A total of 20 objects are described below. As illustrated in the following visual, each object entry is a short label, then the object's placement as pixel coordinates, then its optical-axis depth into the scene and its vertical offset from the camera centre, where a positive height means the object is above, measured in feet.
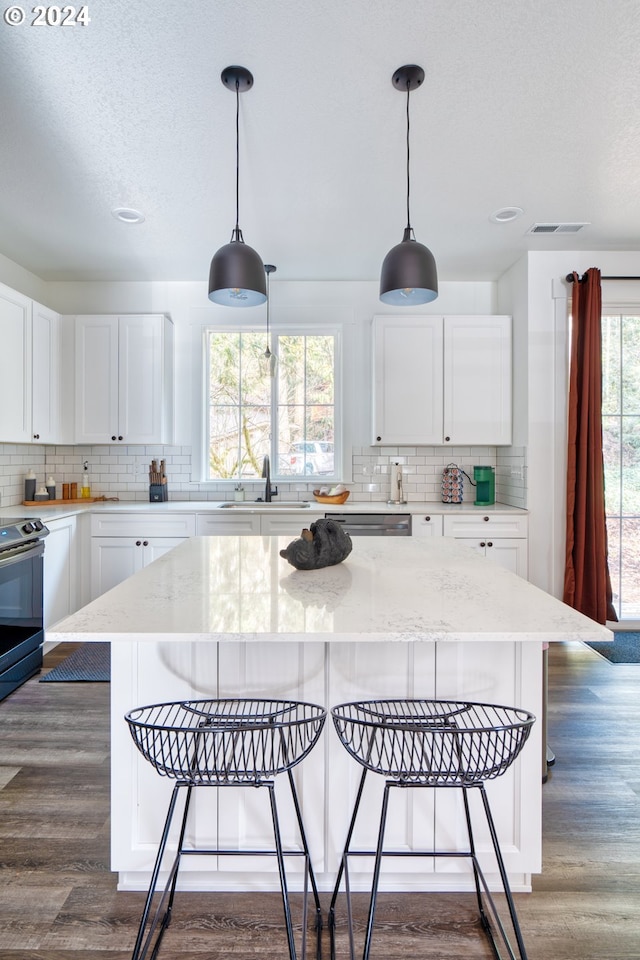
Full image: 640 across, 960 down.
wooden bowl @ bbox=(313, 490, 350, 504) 13.87 -0.57
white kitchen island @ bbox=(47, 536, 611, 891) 5.11 -2.28
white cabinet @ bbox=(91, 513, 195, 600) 12.99 -1.54
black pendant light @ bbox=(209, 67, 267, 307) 6.37 +2.53
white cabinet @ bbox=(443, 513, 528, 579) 12.62 -1.43
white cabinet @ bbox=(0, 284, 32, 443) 11.40 +2.46
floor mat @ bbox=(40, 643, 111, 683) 10.31 -3.95
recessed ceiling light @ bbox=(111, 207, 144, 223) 10.34 +5.29
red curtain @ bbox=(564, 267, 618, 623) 12.27 +0.09
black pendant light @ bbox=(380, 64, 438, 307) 6.44 +2.63
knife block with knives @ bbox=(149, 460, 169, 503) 14.49 -0.25
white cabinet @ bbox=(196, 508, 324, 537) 12.75 -1.16
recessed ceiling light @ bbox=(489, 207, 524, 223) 10.44 +5.34
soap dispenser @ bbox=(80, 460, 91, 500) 14.65 -0.28
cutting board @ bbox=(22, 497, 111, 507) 13.38 -0.70
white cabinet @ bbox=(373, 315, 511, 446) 13.61 +2.61
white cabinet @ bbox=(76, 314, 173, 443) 13.88 +2.61
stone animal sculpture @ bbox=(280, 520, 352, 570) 6.11 -0.85
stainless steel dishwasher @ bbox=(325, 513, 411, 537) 12.71 -1.15
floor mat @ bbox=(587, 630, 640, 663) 11.40 -3.92
